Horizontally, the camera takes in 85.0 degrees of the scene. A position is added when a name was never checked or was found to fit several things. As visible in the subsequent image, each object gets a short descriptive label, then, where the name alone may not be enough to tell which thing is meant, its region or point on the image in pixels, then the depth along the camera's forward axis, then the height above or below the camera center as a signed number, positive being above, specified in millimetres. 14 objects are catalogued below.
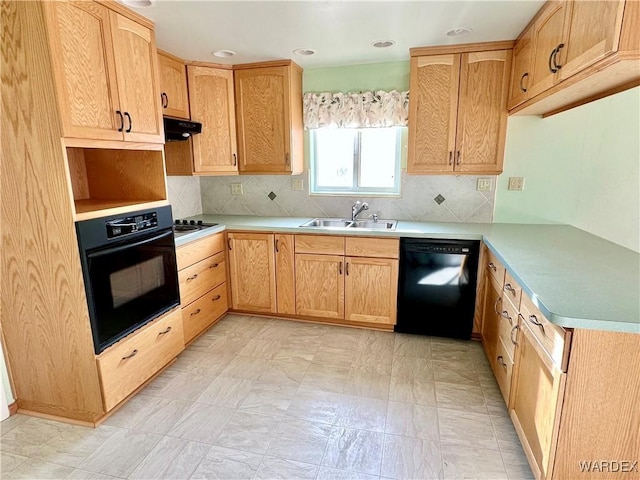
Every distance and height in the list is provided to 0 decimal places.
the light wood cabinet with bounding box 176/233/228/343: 2586 -859
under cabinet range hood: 2531 +339
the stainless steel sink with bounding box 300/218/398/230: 3147 -451
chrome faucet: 3211 -315
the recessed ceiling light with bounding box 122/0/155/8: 1860 +908
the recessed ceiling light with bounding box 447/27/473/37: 2266 +917
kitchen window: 3203 +119
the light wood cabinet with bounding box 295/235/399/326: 2787 -854
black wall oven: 1775 -543
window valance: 2957 +551
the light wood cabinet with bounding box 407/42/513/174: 2562 +484
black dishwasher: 2631 -860
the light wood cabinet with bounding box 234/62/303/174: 2947 +492
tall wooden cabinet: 1596 +3
